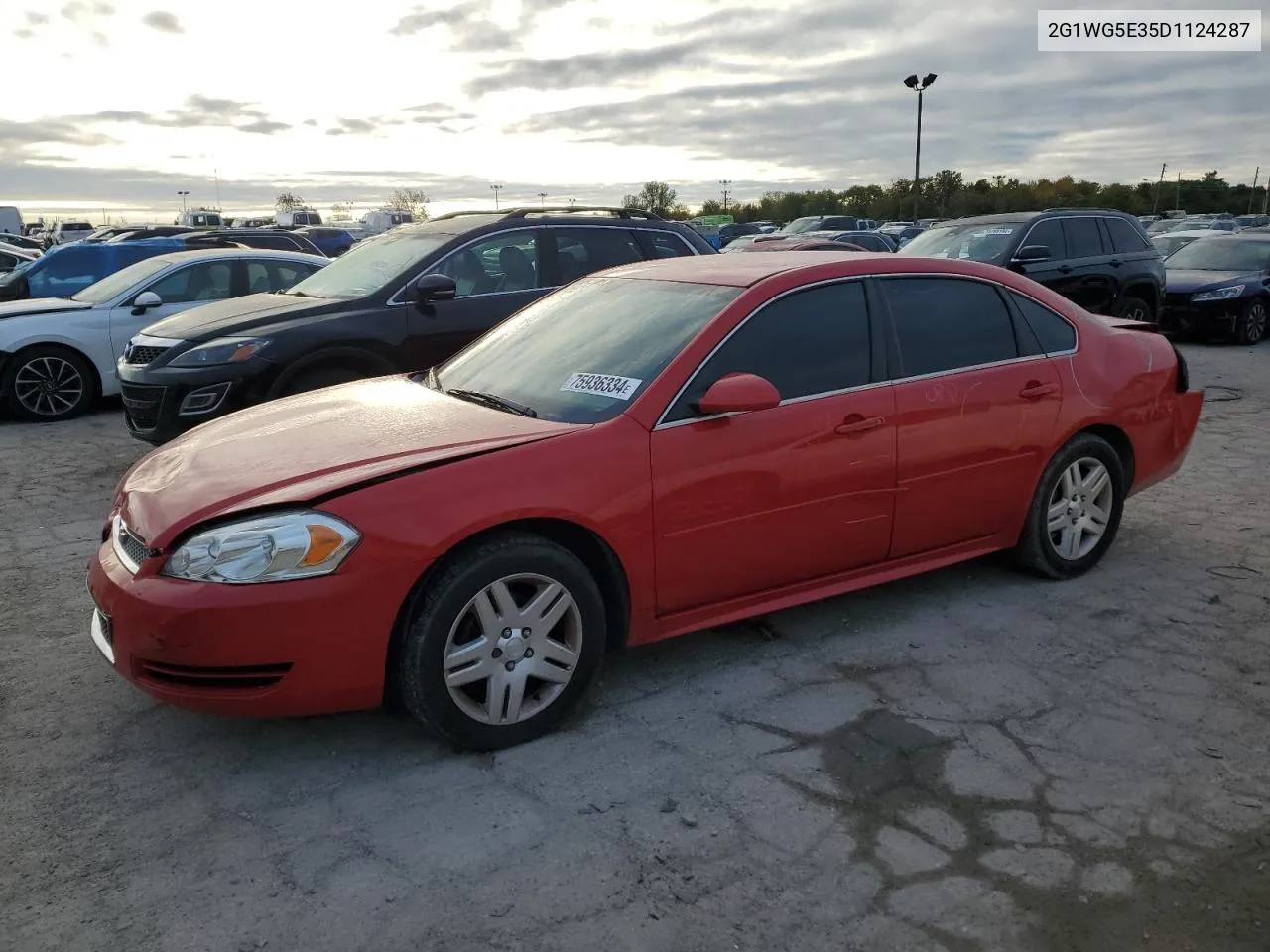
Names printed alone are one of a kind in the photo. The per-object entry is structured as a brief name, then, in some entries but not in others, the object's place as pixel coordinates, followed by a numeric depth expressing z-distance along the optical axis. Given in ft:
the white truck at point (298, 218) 148.56
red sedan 10.18
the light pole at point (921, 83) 127.34
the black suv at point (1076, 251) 36.96
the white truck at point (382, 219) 151.82
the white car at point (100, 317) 30.76
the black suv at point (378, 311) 21.83
